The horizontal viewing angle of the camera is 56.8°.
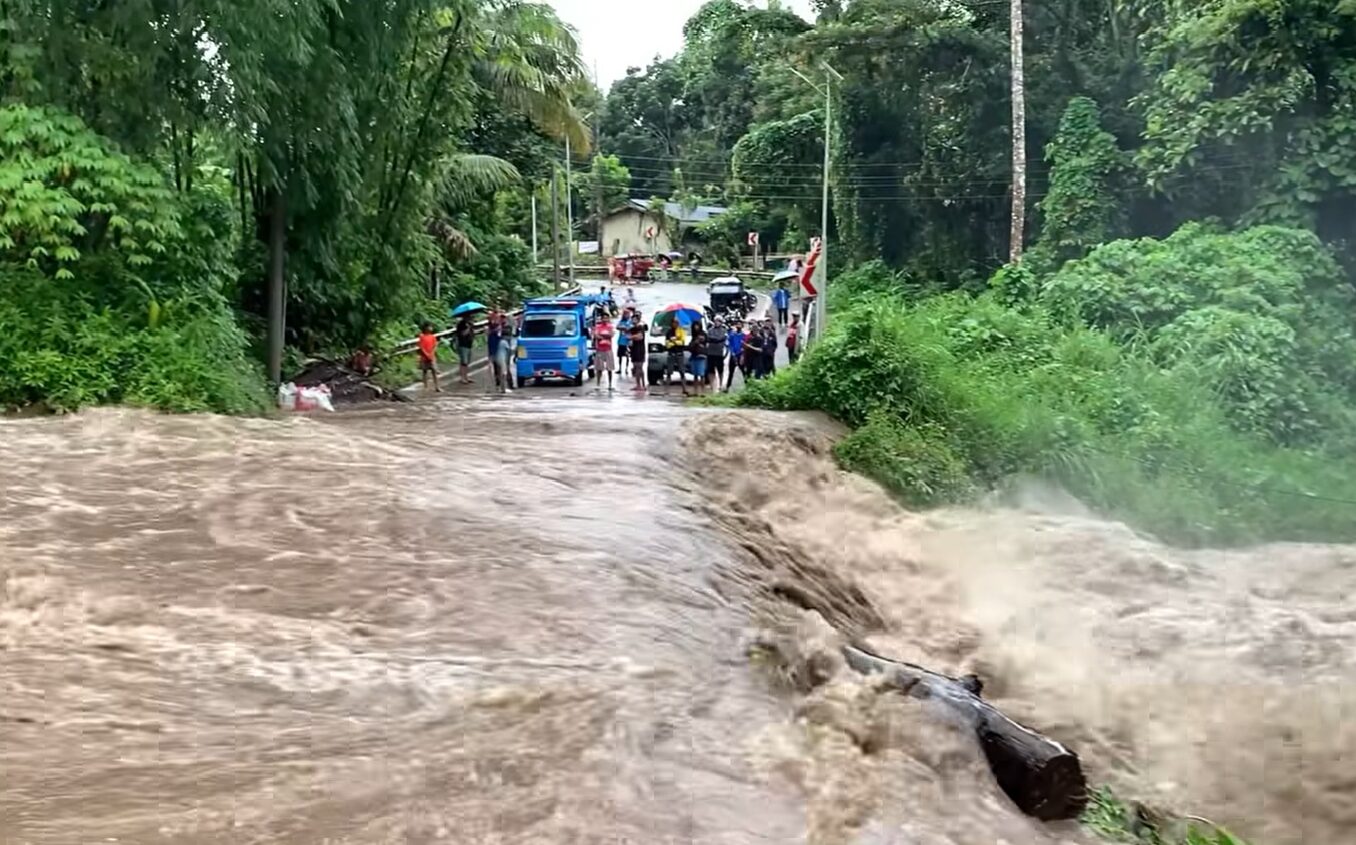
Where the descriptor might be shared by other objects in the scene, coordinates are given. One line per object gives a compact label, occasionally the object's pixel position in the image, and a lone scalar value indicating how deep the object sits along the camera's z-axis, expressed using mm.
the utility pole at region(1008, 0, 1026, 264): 29500
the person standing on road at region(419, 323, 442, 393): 22406
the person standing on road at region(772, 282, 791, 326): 39666
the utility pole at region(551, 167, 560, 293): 48312
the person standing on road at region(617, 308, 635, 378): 27844
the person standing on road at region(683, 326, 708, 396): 22922
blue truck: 25641
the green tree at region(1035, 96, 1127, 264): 28797
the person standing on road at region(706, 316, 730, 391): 23016
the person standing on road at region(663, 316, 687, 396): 23988
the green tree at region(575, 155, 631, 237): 81125
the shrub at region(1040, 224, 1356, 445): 18391
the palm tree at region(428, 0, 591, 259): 30234
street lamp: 25038
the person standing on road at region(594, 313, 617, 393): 25344
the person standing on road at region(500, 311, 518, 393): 24375
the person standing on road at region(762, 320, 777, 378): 23266
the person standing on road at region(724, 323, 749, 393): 23427
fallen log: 6117
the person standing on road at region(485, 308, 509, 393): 24016
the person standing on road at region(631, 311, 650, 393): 23953
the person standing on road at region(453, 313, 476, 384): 25781
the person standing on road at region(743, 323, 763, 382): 22844
